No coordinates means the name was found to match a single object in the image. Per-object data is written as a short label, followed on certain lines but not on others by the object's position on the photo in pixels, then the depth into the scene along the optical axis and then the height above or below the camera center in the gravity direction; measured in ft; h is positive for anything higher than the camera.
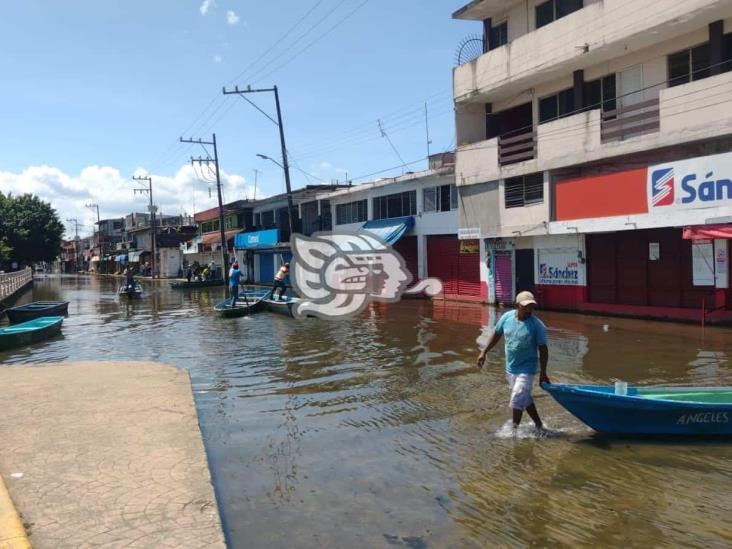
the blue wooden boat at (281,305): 69.14 -5.62
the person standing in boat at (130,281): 112.37 -3.44
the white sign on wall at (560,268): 69.10 -2.47
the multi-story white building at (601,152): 53.31 +9.81
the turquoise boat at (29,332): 48.79 -5.60
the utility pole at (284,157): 102.42 +17.18
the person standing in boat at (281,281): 75.71 -2.94
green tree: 167.12 +11.45
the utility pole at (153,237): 201.85 +8.82
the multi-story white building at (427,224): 87.86 +4.67
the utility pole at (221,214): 147.43 +11.26
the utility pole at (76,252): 385.23 +8.72
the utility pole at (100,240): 317.01 +13.39
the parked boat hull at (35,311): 66.74 -5.11
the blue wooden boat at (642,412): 21.13 -6.05
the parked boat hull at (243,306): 69.87 -5.75
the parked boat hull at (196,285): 134.51 -5.49
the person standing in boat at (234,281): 80.33 -2.90
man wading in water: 22.17 -3.80
